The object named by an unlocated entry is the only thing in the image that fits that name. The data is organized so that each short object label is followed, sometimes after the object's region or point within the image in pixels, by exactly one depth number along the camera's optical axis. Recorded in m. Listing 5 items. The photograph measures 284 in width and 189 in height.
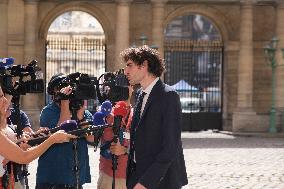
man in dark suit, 5.69
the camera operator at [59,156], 7.22
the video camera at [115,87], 7.57
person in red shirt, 7.75
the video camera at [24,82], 6.46
